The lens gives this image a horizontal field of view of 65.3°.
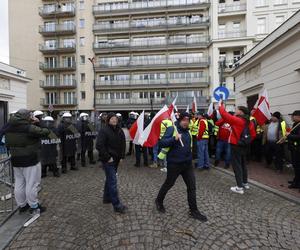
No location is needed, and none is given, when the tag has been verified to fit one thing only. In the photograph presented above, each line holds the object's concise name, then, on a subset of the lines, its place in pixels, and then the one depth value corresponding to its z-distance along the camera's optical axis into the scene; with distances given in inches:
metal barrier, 174.0
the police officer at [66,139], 289.1
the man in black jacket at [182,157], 159.5
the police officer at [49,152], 265.0
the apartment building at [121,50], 1373.0
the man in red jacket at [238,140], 205.6
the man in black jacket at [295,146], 218.7
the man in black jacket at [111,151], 167.2
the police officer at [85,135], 331.9
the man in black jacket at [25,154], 159.9
